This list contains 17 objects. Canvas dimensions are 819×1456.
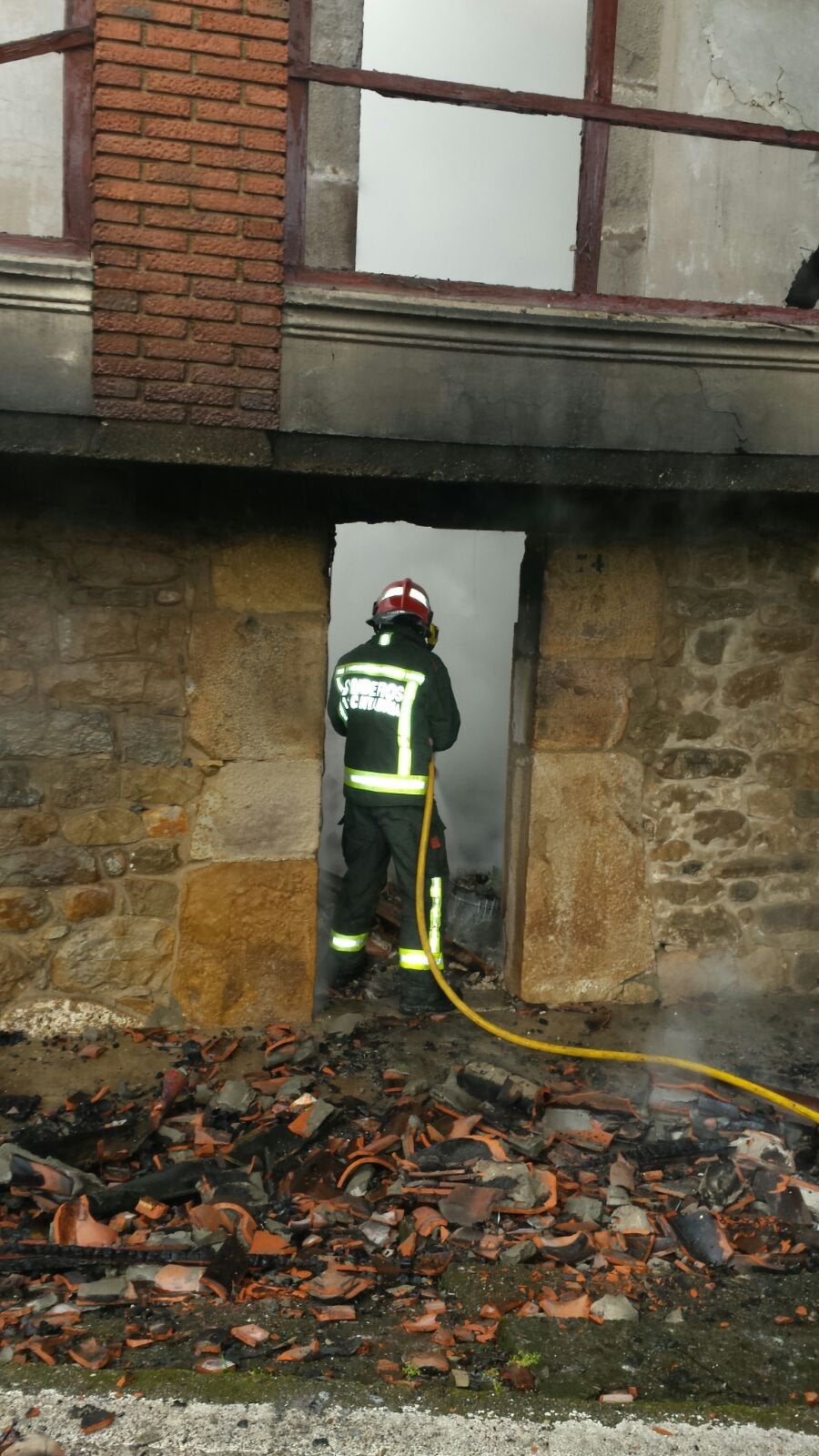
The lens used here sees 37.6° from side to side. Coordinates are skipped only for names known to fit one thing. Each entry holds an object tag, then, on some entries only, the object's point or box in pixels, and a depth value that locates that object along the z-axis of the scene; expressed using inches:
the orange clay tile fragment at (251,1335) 132.0
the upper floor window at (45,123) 175.9
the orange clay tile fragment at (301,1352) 129.6
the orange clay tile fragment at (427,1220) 160.4
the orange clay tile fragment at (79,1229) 154.6
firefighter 239.5
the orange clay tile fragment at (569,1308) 141.5
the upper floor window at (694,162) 197.0
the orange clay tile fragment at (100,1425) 113.0
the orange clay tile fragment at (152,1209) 162.4
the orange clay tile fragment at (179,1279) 144.2
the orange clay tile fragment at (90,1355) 125.6
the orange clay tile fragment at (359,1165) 171.6
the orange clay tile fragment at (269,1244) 154.2
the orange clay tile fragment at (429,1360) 128.0
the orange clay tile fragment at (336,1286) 143.4
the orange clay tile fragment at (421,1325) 136.3
